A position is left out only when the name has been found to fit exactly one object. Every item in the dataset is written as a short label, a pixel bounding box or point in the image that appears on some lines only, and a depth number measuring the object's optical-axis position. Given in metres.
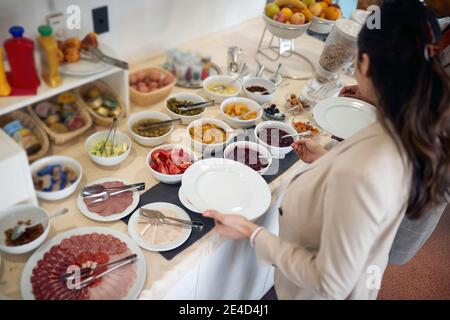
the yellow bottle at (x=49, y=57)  0.92
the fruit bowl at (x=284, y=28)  1.51
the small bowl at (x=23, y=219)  0.85
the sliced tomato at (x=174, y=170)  1.09
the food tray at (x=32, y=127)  0.99
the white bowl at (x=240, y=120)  1.31
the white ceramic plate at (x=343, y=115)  1.26
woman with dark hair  0.66
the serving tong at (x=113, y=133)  1.10
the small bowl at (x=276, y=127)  1.22
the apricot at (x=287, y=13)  1.53
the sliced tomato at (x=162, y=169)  1.08
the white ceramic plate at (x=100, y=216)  0.96
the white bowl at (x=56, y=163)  0.96
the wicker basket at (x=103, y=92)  1.15
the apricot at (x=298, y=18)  1.51
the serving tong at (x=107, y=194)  0.99
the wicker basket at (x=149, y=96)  1.25
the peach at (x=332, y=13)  1.63
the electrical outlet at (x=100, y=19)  1.21
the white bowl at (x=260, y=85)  1.43
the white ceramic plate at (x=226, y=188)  1.01
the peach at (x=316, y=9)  1.62
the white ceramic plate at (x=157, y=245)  0.92
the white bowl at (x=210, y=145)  1.18
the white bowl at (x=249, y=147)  1.18
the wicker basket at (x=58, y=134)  1.03
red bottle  0.87
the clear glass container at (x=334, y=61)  1.44
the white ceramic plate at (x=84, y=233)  0.81
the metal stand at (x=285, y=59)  1.71
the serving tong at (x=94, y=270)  0.83
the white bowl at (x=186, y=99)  1.27
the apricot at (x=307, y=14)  1.56
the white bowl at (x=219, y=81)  1.39
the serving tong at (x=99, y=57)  1.05
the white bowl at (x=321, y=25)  1.62
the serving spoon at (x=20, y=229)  0.87
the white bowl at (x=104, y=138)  1.06
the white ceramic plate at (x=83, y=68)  0.99
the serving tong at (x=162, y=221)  0.98
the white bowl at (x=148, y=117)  1.17
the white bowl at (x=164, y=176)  1.06
